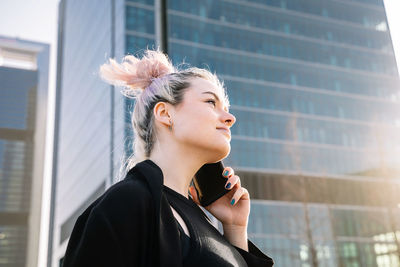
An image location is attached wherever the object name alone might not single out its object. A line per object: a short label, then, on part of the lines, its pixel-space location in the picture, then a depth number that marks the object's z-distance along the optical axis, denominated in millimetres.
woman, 681
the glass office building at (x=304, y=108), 20359
